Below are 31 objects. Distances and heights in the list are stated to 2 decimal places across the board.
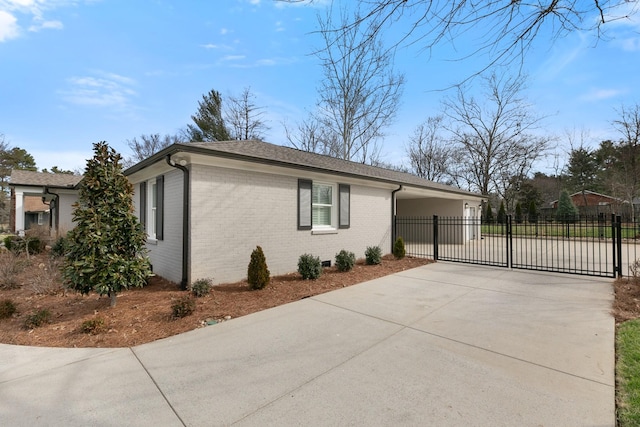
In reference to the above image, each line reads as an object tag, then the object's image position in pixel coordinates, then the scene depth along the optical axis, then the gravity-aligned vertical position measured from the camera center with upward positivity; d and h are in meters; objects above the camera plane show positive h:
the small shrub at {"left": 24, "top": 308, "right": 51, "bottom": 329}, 4.20 -1.52
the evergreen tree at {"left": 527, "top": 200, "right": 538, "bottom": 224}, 28.10 +1.04
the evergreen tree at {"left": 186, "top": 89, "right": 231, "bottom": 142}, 24.00 +8.52
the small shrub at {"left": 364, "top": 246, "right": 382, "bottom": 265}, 9.20 -1.21
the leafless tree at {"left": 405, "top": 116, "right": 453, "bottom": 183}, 31.53 +7.85
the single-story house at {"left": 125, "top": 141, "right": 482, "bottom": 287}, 6.05 +0.31
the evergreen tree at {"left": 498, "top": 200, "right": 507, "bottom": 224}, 27.28 +0.78
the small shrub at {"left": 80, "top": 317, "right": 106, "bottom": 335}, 3.96 -1.52
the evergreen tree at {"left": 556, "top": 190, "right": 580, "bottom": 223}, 26.22 +1.21
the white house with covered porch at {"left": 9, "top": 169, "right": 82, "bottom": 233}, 14.69 +1.51
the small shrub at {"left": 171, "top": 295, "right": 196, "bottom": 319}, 4.49 -1.43
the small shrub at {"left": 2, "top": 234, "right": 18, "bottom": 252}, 10.77 -0.92
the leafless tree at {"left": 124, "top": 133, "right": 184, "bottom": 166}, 32.41 +8.72
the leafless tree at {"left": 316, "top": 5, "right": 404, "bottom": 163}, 18.67 +8.35
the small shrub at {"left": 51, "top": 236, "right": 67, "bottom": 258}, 9.82 -1.10
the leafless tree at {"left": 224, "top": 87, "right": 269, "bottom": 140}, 24.09 +8.88
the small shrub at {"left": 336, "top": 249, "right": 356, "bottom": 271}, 8.07 -1.23
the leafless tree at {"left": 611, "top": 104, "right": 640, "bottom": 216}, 22.84 +5.76
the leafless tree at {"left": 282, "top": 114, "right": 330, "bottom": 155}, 23.72 +7.17
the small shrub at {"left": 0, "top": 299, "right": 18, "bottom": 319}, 4.55 -1.47
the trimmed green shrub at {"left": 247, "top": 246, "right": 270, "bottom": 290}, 6.08 -1.15
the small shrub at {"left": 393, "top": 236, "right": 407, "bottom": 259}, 10.44 -1.16
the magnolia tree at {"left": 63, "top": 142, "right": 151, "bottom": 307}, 4.53 -0.28
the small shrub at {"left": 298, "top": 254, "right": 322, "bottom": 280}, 7.09 -1.24
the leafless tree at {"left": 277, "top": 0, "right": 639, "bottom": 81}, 2.76 +2.02
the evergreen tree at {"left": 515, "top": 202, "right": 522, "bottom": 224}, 27.64 +0.88
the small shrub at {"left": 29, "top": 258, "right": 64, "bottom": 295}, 6.02 -1.41
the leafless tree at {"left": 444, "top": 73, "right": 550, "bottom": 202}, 26.41 +8.00
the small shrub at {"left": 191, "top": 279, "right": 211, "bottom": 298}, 5.59 -1.39
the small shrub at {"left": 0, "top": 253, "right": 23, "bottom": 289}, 6.73 -1.36
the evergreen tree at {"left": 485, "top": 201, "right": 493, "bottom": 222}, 26.70 +0.56
